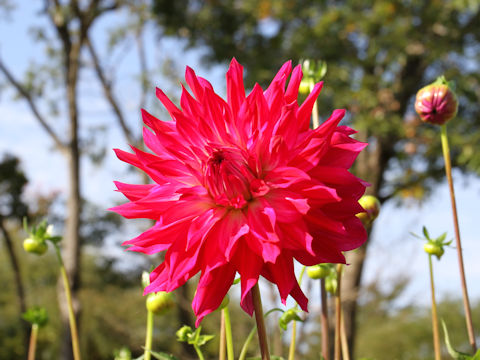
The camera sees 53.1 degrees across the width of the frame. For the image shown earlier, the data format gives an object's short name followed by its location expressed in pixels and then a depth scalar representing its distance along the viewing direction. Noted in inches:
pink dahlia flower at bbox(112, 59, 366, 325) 17.1
